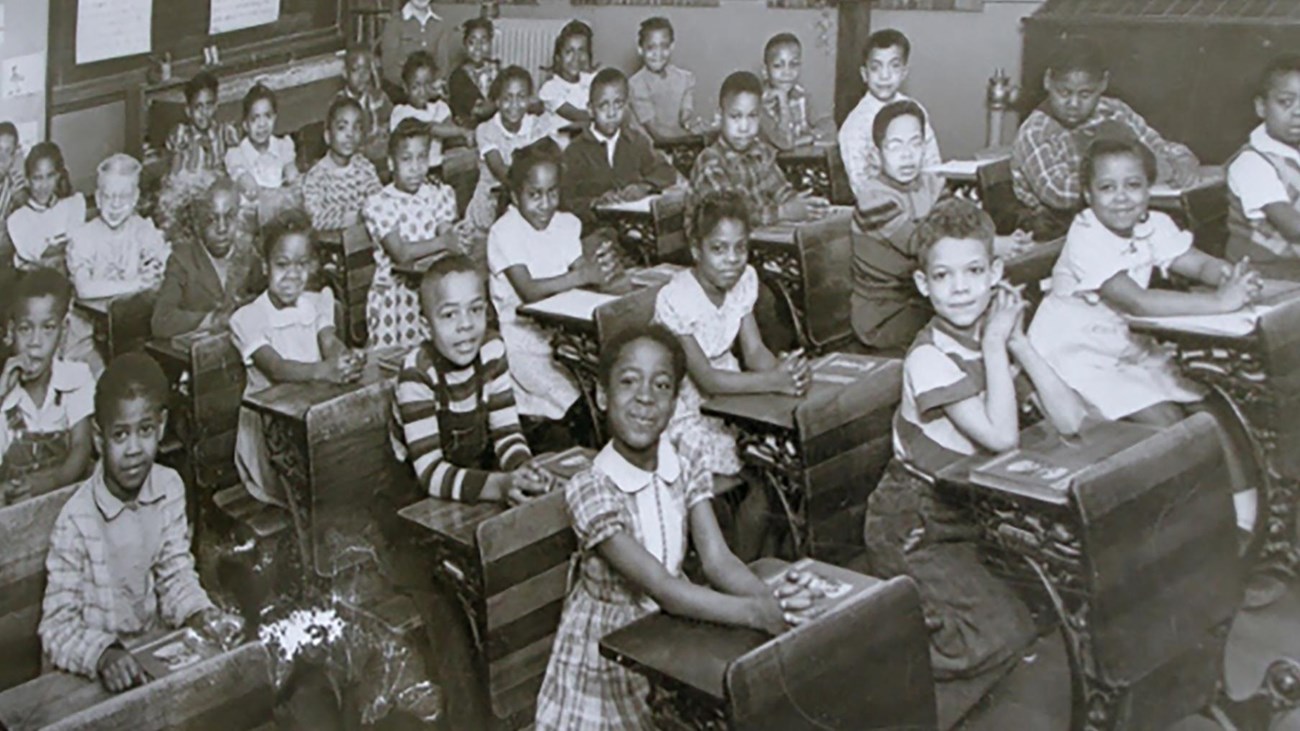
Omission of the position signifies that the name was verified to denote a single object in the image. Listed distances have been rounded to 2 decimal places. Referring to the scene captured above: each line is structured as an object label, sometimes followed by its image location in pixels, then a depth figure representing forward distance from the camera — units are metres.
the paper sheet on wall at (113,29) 2.65
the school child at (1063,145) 3.07
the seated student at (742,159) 3.39
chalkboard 2.50
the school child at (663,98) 4.18
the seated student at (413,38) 4.84
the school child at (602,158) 3.77
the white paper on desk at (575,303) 2.44
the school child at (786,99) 3.97
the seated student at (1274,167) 2.48
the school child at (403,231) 3.13
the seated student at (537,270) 2.71
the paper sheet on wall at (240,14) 3.65
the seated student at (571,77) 4.28
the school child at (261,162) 3.54
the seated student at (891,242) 2.85
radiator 4.59
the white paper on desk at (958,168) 3.26
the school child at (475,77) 4.65
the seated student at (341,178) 3.64
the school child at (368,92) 4.50
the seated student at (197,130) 3.28
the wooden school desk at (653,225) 3.23
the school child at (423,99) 4.42
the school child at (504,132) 4.11
